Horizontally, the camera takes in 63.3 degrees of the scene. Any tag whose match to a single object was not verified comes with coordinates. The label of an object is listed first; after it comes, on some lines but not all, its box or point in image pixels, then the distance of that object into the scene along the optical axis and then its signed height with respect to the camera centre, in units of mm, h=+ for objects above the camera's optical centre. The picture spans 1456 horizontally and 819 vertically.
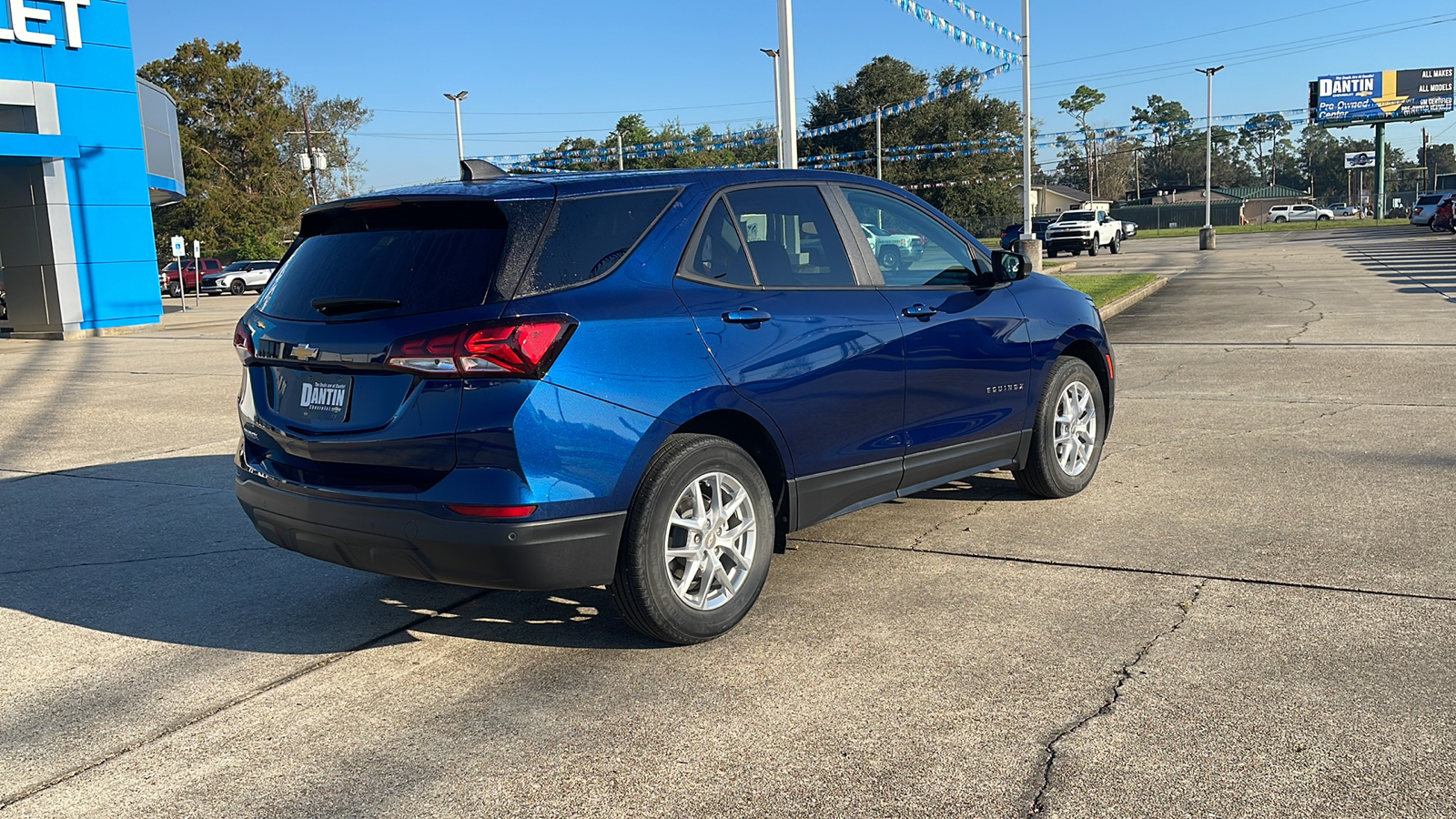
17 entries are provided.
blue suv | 3760 -446
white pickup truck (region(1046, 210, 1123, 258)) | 44375 -118
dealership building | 22000 +2092
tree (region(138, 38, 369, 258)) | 65188 +6825
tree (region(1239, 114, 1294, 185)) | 147625 +10280
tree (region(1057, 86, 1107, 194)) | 118625 +12747
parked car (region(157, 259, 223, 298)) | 44688 -74
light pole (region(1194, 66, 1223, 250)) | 46594 -615
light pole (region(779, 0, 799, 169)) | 15383 +2043
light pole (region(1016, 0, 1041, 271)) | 29156 +2364
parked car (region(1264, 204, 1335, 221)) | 95625 +465
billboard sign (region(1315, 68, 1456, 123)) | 82188 +8221
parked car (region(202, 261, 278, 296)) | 44719 -233
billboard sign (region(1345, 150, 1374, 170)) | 102625 +4828
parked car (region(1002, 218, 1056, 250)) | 46006 +113
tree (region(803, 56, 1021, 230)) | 69750 +6223
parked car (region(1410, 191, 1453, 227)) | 58750 +234
